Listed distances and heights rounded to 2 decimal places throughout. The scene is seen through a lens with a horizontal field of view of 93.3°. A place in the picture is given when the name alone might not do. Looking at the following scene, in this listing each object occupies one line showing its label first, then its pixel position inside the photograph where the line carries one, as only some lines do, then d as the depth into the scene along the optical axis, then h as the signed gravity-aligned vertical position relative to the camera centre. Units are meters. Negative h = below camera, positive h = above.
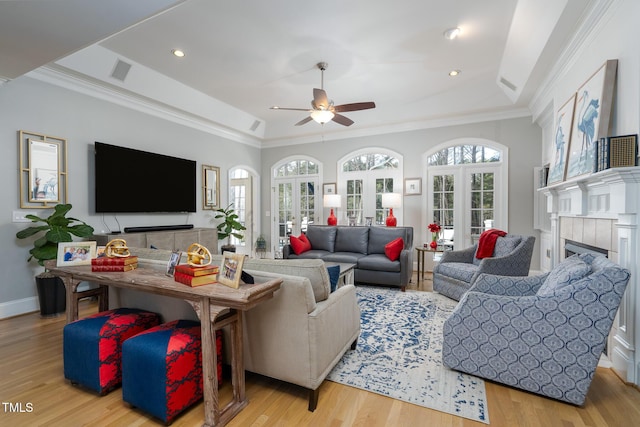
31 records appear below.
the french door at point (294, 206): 7.06 +0.10
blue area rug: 2.00 -1.24
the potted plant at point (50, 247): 3.39 -0.43
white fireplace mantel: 2.11 -0.20
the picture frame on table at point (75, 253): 2.38 -0.35
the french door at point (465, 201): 5.38 +0.18
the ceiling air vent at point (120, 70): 4.05 +1.90
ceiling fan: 3.73 +1.33
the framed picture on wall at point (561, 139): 3.18 +0.80
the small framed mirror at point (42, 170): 3.56 +0.48
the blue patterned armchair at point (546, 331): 1.86 -0.80
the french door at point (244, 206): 7.84 +0.11
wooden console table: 1.62 -0.53
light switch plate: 3.50 -0.08
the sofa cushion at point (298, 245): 5.52 -0.64
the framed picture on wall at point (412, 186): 5.93 +0.48
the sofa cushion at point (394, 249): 4.67 -0.60
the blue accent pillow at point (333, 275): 2.49 -0.54
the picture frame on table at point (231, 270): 1.72 -0.35
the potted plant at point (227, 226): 6.07 -0.33
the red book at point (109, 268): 2.20 -0.42
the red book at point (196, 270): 1.80 -0.37
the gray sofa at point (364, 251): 4.56 -0.72
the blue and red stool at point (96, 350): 2.00 -0.94
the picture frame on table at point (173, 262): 2.06 -0.36
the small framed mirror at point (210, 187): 5.91 +0.47
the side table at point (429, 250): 4.67 -0.61
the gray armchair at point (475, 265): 3.61 -0.70
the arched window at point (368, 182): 6.20 +0.61
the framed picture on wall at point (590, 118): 2.42 +0.82
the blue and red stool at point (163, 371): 1.72 -0.95
